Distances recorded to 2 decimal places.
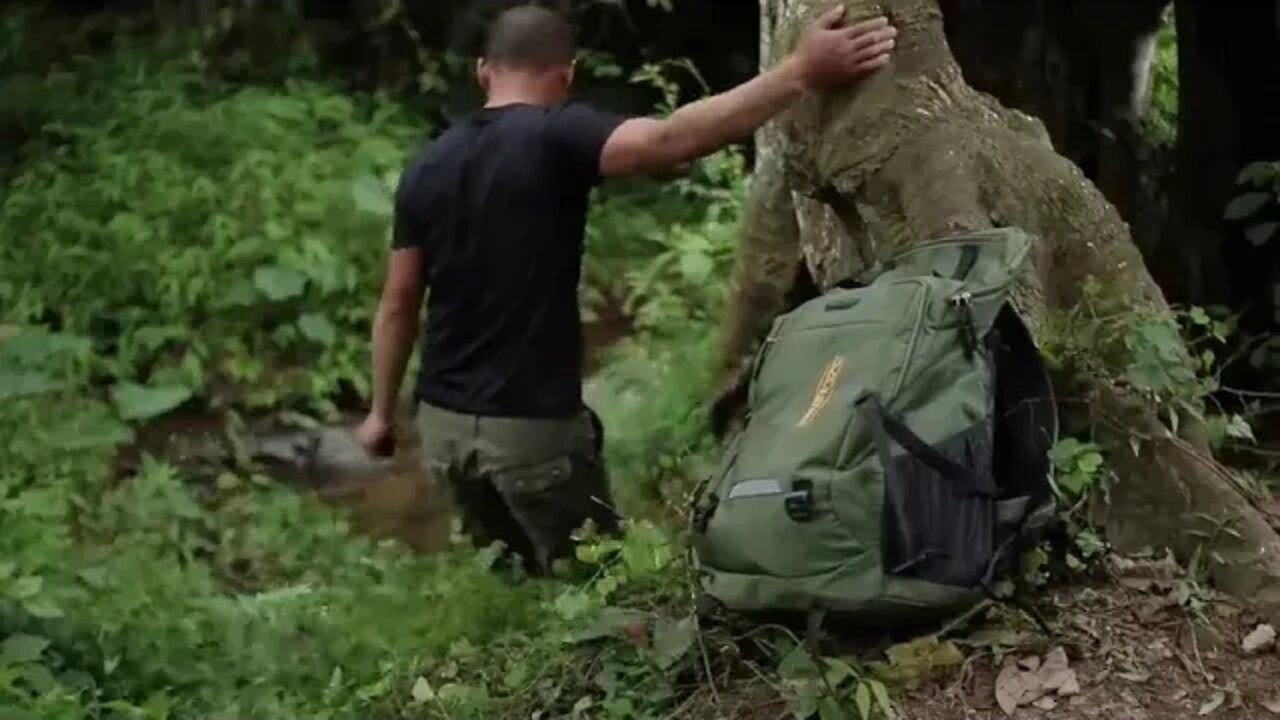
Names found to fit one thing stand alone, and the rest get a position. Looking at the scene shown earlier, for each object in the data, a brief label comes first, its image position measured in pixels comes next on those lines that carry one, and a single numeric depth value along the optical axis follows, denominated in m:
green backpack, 3.07
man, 4.24
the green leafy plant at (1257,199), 5.62
